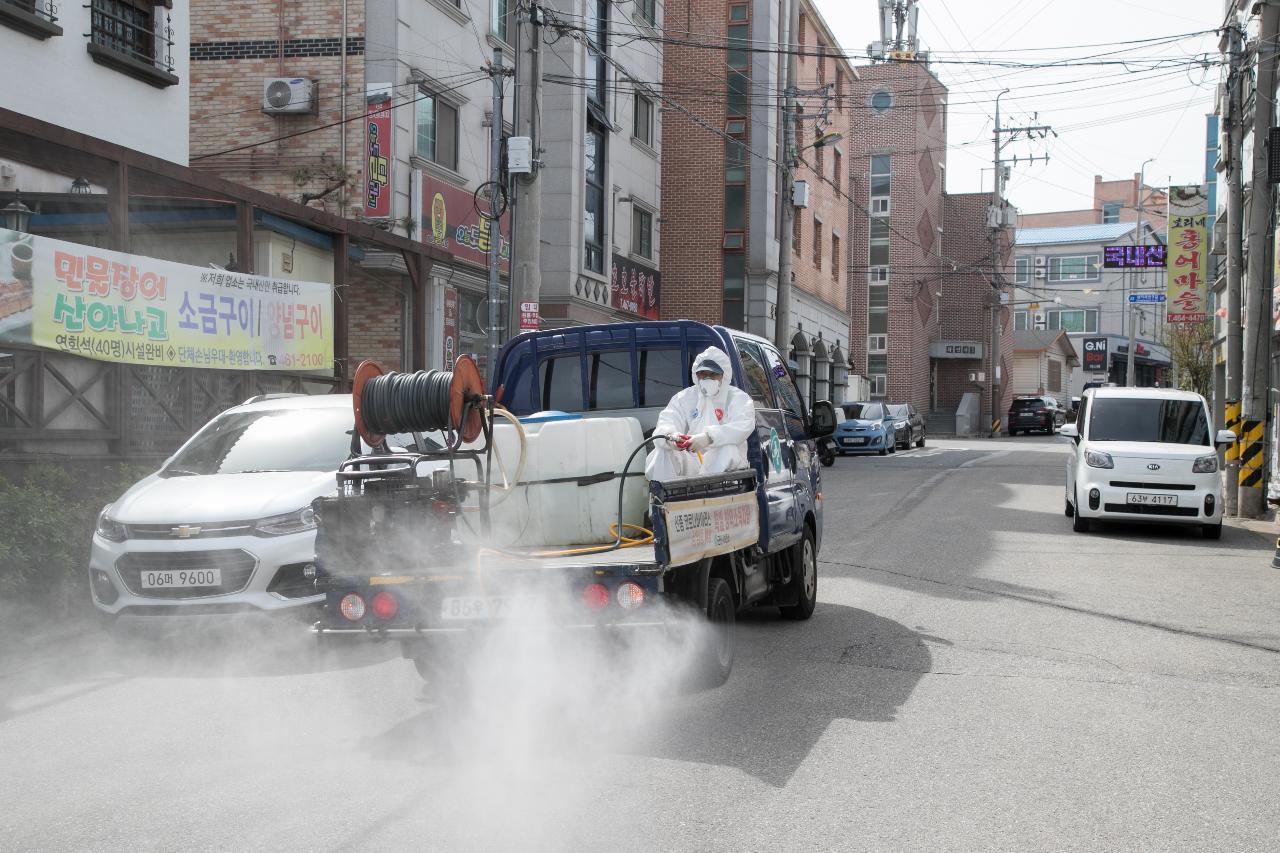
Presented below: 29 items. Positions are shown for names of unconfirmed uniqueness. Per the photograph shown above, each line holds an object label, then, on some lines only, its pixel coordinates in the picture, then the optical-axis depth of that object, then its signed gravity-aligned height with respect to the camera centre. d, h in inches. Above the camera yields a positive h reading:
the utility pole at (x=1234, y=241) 736.3 +97.8
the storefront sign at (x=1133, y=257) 1713.8 +210.6
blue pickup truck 225.0 -27.9
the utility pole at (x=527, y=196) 655.8 +108.3
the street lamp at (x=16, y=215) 550.0 +79.3
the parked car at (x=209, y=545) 304.7 -37.1
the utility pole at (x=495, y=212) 680.4 +104.5
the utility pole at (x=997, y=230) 2316.7 +336.3
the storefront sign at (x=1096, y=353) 2847.9 +119.1
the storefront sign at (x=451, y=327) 874.8 +49.3
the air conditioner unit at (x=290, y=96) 805.2 +192.2
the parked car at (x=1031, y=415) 2317.9 -19.9
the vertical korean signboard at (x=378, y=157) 786.8 +150.0
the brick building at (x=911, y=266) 2361.0 +269.9
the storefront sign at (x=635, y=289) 1227.9 +113.0
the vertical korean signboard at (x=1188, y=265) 1273.4 +144.3
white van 602.2 -31.8
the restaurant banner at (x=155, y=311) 418.6 +31.9
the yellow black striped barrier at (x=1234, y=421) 715.4 -8.5
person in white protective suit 276.8 -4.4
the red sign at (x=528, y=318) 633.6 +40.4
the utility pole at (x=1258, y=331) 703.7 +43.3
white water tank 269.0 -19.5
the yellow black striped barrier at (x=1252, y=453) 705.0 -26.2
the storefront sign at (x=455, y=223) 837.8 +121.2
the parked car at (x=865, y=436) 1397.6 -38.1
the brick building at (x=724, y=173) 1462.8 +267.4
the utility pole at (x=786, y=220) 1137.4 +166.2
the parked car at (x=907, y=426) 1523.1 -29.4
